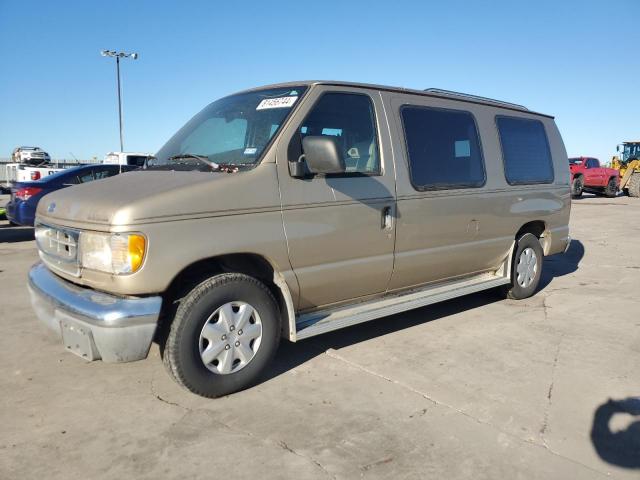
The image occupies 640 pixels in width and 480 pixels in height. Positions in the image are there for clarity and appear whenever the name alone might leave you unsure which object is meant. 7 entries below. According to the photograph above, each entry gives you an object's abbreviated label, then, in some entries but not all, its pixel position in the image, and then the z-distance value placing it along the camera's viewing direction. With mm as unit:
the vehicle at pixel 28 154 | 32506
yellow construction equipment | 26344
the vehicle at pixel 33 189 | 9297
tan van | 3025
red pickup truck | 25406
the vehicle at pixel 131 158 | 20531
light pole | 36125
